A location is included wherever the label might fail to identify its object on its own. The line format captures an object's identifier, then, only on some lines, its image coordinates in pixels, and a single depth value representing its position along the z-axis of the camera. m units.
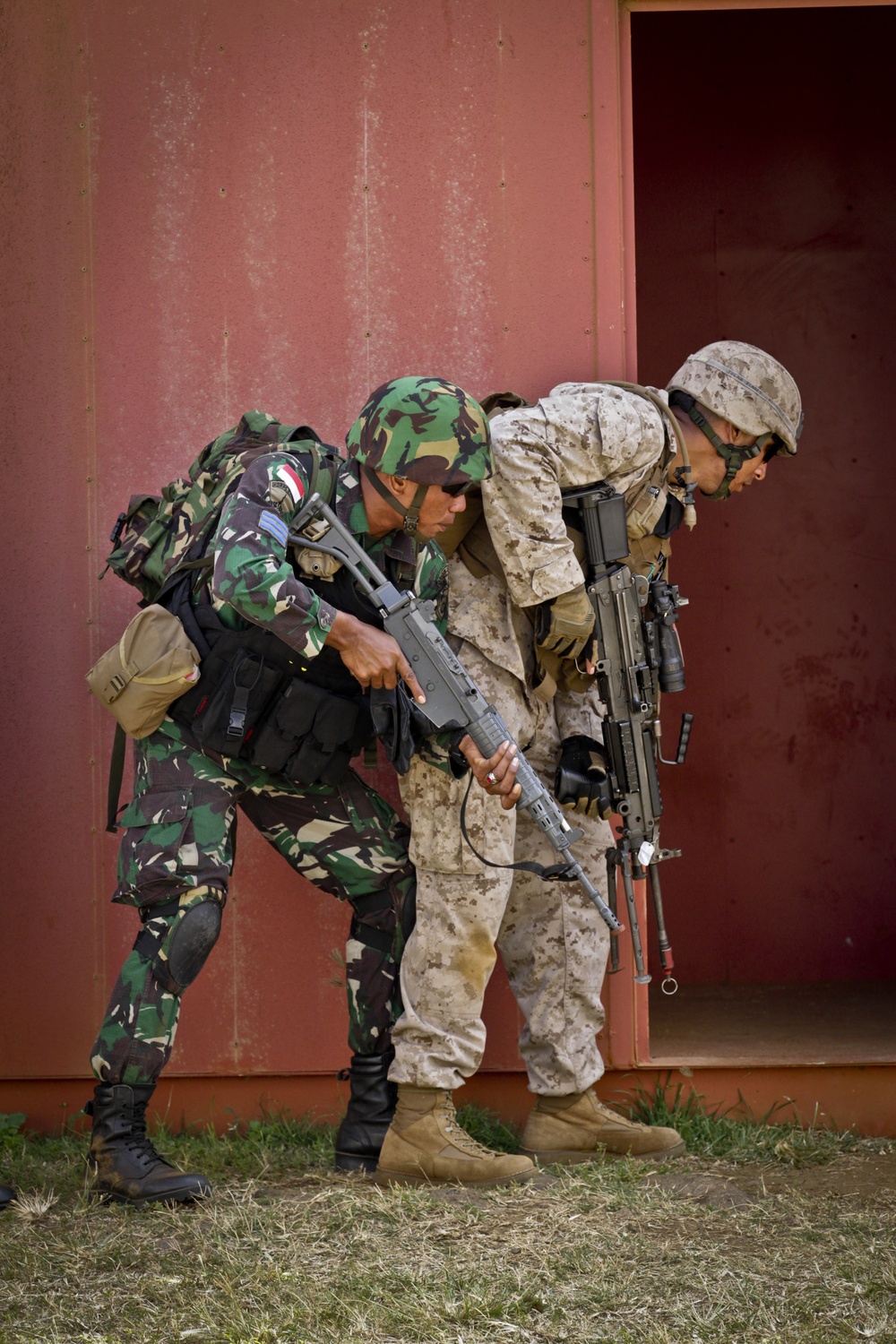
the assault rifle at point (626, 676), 7.34
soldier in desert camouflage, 7.09
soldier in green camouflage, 6.46
